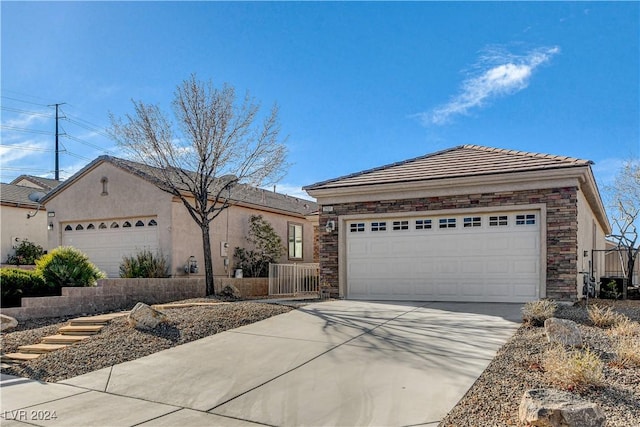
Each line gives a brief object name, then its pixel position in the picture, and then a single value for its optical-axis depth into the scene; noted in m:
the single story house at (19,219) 19.78
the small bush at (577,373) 4.82
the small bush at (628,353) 5.59
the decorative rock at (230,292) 13.82
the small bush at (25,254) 19.57
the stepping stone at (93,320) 9.01
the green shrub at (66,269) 11.42
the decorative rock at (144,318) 8.52
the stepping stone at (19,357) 7.42
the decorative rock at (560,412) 3.84
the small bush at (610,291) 13.42
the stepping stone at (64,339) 8.12
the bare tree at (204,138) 13.59
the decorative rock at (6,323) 9.10
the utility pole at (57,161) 42.72
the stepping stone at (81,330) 8.55
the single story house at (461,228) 11.38
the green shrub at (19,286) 10.67
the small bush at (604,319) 7.96
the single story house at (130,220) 15.57
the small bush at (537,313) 8.06
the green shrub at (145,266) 14.62
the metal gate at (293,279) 16.64
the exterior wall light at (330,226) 13.82
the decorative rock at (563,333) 6.46
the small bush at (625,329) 6.92
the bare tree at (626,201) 22.23
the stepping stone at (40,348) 7.69
